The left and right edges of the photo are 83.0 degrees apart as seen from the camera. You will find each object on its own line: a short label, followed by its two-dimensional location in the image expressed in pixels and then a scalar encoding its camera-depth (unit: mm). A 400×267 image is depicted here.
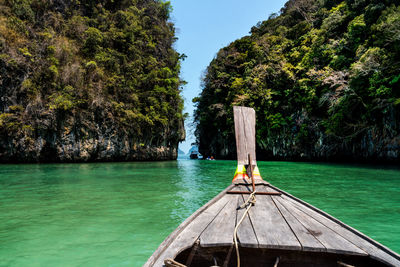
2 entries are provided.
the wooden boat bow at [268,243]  1481
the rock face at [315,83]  12734
